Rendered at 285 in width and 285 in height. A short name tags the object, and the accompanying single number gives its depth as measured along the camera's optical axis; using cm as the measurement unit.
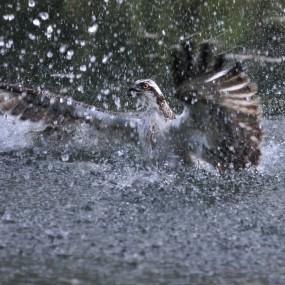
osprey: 1134
